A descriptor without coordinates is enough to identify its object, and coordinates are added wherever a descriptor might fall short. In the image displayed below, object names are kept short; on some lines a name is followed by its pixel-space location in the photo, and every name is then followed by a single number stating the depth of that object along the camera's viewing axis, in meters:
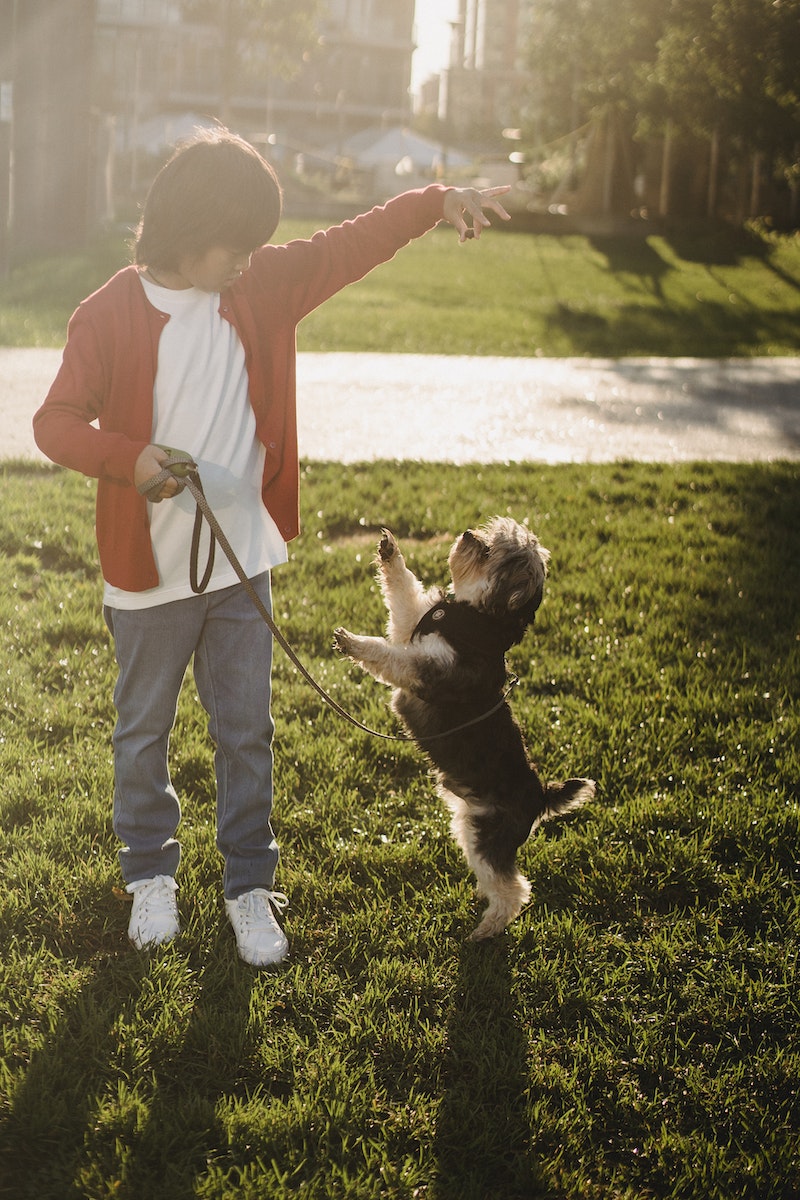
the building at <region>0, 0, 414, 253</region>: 18.92
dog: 3.36
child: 2.82
